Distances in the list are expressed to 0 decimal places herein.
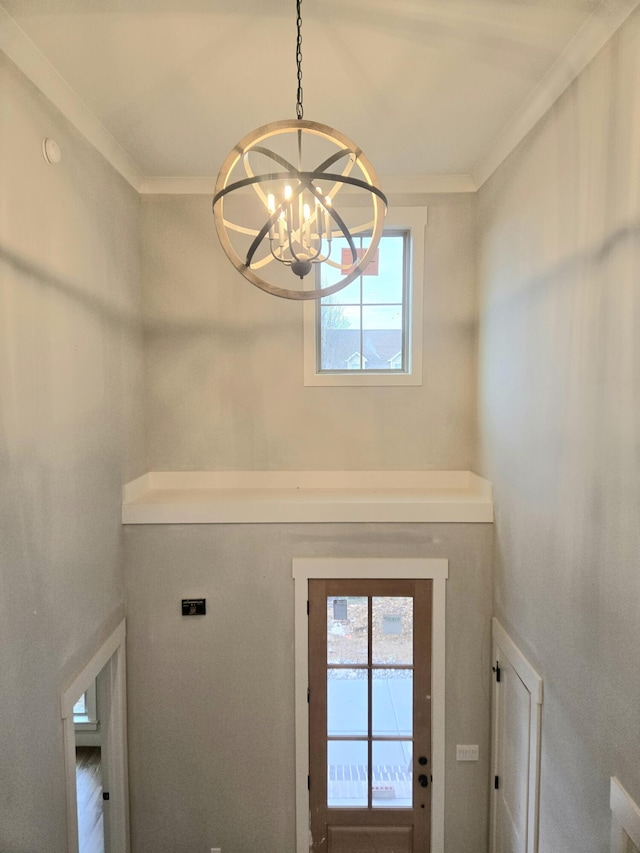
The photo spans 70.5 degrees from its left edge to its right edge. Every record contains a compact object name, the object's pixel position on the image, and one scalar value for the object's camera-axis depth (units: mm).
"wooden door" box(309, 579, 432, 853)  2771
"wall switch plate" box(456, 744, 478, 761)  2752
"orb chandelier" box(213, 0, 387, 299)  1152
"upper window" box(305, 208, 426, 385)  3068
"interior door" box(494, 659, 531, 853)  2264
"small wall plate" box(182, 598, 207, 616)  2746
